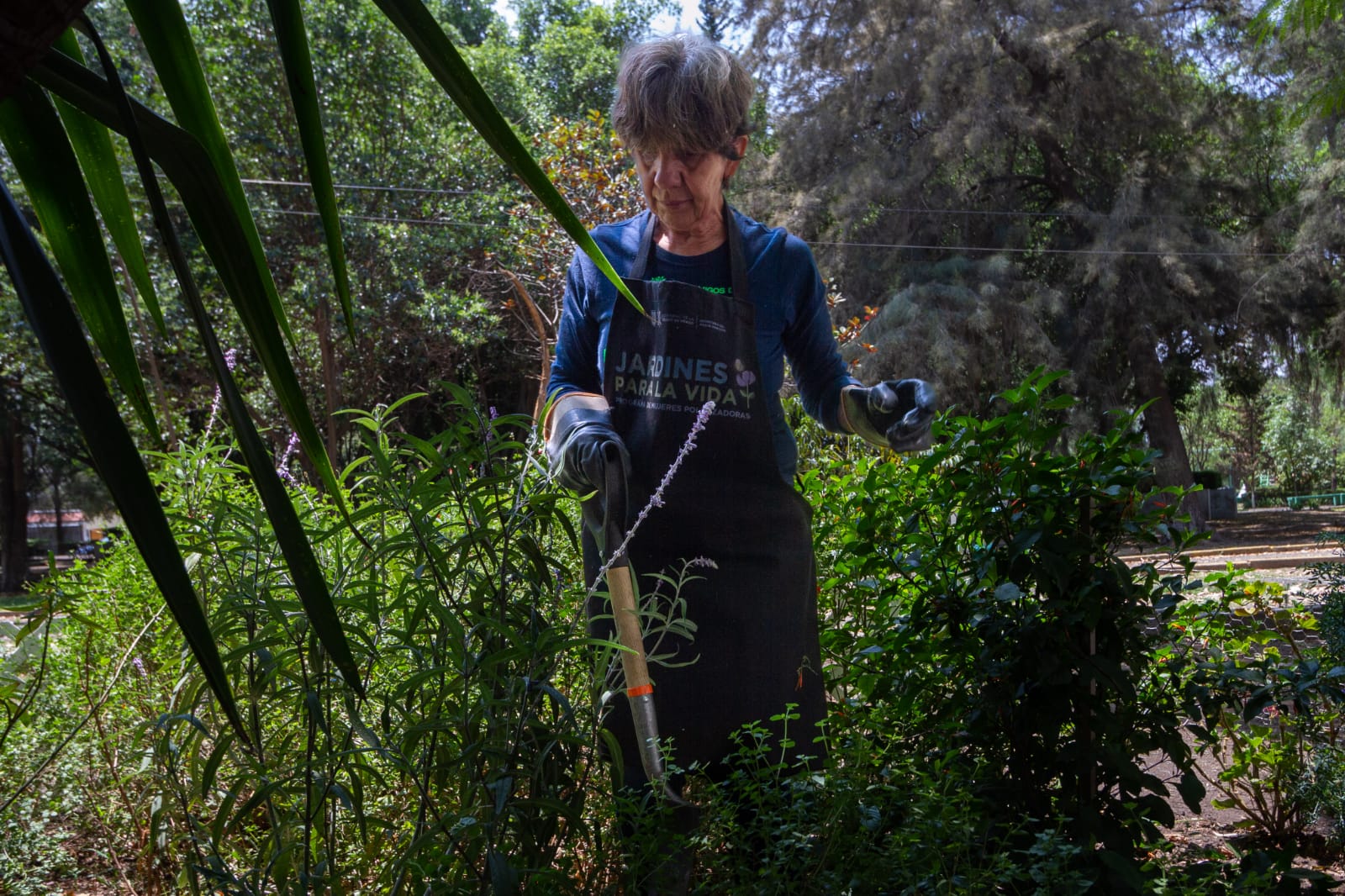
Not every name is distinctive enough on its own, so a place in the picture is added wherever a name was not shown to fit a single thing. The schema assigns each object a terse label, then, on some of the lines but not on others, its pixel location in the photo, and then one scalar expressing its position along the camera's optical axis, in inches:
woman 76.0
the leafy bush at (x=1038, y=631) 74.8
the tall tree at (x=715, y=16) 876.6
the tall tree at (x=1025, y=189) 743.1
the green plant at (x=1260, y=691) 78.0
